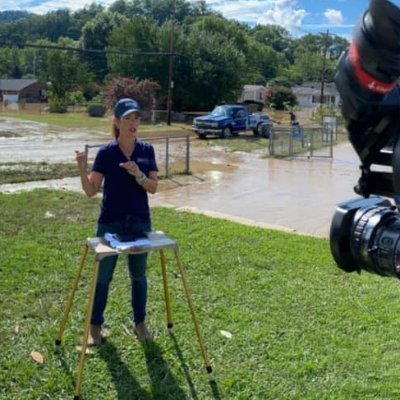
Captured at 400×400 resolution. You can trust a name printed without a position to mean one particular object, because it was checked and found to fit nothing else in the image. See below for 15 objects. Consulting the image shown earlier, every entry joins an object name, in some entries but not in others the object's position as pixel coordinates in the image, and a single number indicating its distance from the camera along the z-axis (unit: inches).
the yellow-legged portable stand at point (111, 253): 126.3
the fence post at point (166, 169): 531.8
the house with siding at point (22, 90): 2911.4
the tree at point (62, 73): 2135.8
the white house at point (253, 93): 2778.3
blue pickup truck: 1032.2
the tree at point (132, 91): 1491.1
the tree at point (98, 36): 2664.9
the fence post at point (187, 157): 528.1
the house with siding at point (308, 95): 3208.7
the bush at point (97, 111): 1683.1
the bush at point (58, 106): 1887.3
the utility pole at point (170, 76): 1397.6
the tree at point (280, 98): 2208.4
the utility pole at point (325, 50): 2003.1
